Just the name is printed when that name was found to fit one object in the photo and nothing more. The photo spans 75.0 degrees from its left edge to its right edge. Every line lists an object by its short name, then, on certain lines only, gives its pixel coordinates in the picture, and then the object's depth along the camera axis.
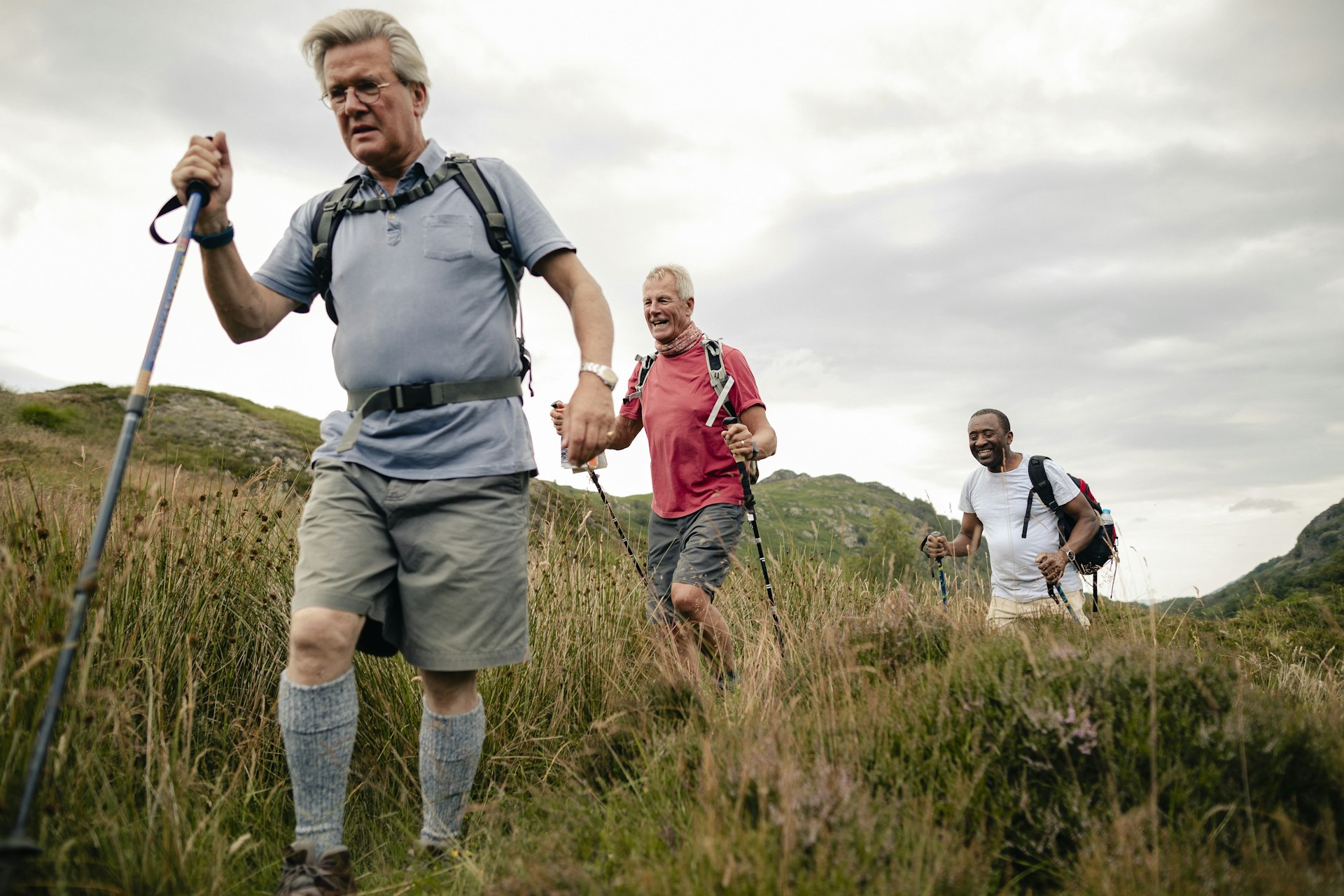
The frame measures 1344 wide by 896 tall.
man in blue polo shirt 2.56
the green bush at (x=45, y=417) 32.00
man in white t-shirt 6.33
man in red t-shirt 4.81
